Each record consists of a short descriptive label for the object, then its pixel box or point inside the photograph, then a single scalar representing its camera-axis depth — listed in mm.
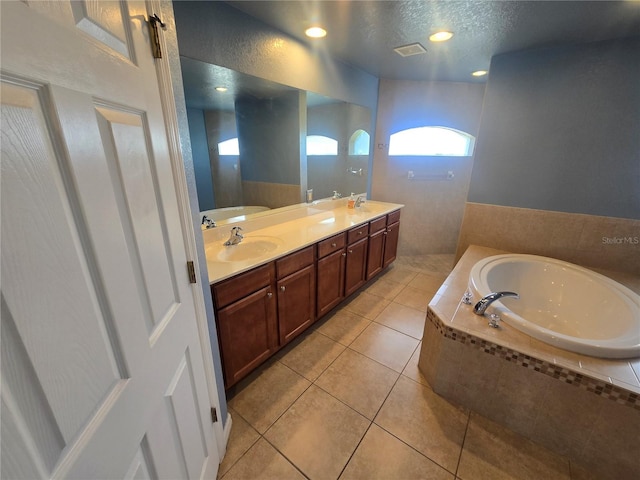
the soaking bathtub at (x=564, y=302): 1342
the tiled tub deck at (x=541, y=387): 1188
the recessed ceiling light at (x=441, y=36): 1906
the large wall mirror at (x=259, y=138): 1674
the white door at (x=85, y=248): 356
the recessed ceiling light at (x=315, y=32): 1859
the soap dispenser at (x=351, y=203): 2947
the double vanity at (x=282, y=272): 1459
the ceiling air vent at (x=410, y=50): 2125
